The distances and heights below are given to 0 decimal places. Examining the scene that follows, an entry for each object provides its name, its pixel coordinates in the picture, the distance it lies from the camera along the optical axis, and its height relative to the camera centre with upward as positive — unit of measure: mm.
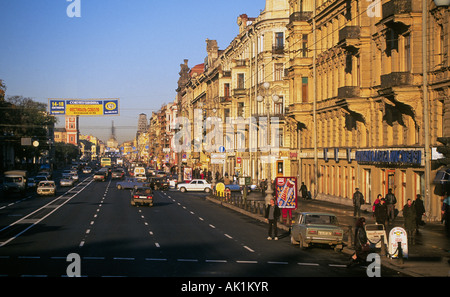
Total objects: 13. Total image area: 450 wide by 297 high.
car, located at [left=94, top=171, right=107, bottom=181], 102562 -3703
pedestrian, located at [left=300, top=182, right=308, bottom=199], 57031 -3556
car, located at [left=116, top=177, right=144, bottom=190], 79081 -3903
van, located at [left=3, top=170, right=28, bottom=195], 61781 -2797
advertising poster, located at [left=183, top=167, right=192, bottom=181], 86250 -2954
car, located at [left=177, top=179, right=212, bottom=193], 74438 -3972
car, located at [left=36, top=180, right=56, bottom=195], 62656 -3408
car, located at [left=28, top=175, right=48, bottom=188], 77644 -3383
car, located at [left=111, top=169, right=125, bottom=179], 108438 -3612
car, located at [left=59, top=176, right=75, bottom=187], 84938 -3865
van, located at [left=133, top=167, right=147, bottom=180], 103675 -3186
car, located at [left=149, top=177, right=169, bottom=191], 80000 -3857
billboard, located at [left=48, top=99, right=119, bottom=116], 58719 +4281
